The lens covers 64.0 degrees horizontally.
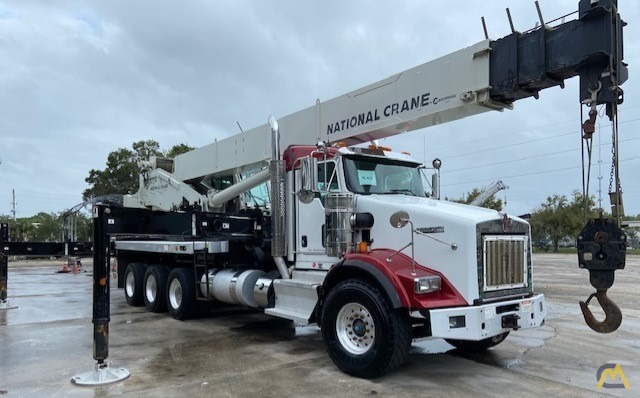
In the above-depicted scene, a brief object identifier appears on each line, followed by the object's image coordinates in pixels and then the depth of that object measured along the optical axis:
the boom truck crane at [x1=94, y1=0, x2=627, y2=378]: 5.40
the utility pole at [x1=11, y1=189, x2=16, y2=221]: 71.44
